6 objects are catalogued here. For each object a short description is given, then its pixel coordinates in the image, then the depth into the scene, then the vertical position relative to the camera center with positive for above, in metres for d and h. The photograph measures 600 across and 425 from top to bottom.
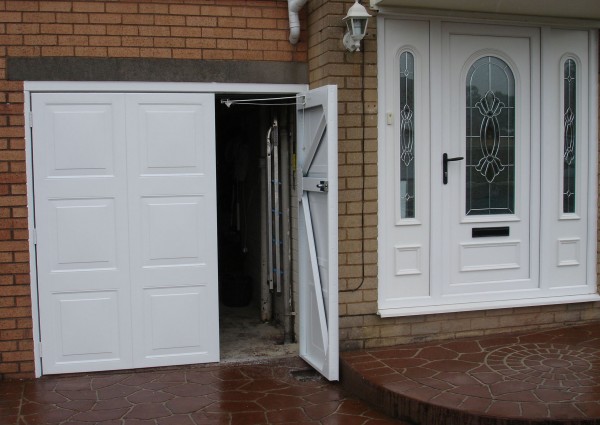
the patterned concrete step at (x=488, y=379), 4.92 -1.47
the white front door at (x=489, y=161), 6.53 +0.25
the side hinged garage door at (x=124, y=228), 6.12 -0.32
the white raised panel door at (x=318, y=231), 5.84 -0.36
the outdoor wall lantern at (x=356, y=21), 5.74 +1.36
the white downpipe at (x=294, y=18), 6.27 +1.52
